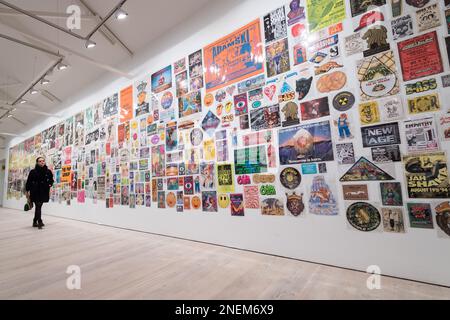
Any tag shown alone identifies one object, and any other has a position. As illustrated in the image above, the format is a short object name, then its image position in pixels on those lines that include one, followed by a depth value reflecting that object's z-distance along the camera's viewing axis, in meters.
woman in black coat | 4.49
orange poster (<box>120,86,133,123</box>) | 4.28
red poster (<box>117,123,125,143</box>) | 4.35
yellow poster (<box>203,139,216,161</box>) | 2.97
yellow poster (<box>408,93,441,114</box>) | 1.66
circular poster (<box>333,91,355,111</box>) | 2.02
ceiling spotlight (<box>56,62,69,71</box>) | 4.18
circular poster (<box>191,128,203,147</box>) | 3.14
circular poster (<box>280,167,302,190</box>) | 2.28
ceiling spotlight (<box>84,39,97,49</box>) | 3.47
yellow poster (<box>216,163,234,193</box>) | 2.78
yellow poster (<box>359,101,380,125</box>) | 1.89
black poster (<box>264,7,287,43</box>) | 2.46
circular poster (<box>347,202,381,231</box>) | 1.85
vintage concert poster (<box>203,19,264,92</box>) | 2.67
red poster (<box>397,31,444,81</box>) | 1.69
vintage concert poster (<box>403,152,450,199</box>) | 1.62
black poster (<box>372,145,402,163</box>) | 1.79
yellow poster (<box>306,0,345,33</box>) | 2.13
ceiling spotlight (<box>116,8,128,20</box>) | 2.97
